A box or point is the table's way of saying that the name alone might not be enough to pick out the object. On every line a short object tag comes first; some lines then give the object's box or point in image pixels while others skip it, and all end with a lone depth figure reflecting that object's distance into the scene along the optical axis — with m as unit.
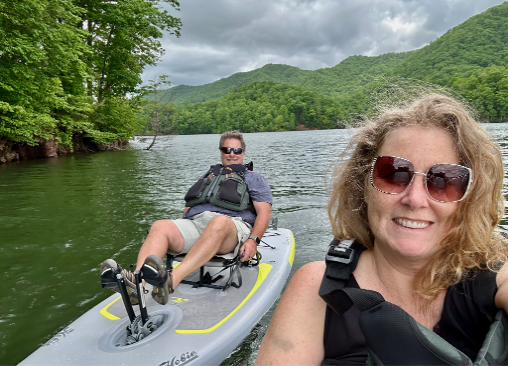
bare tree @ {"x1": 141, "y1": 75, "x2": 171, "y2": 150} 27.05
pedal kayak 2.68
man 2.85
